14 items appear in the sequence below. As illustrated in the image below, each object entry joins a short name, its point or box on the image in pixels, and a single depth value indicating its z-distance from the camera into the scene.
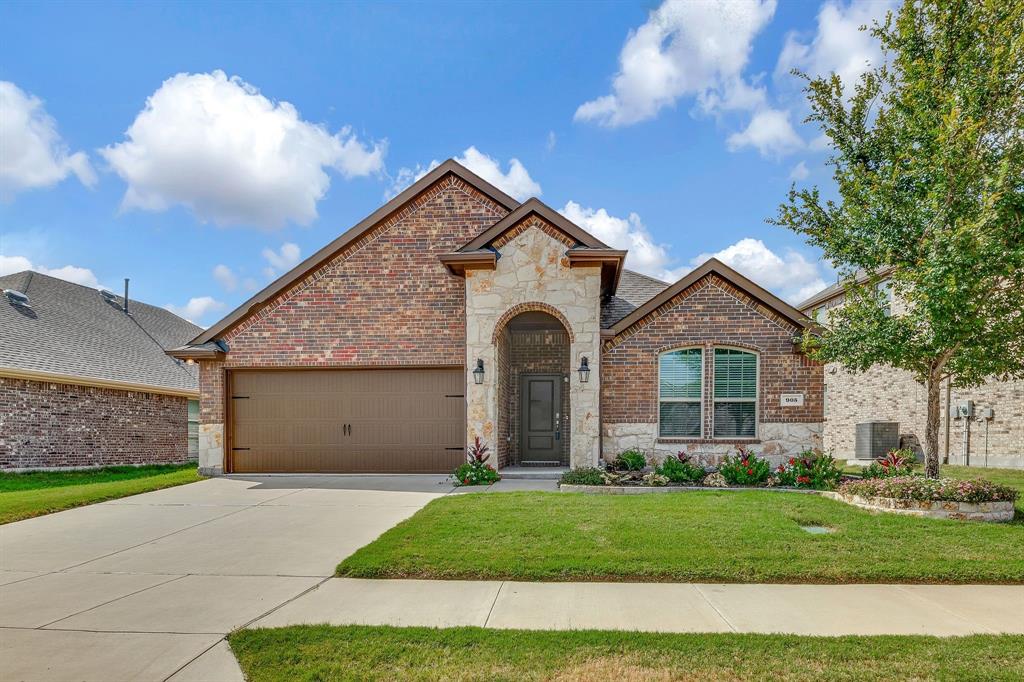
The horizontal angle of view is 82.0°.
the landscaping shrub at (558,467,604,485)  10.56
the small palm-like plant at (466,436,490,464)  11.73
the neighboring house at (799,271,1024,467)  15.70
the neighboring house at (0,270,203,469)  14.80
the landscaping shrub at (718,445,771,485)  10.65
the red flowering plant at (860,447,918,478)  9.80
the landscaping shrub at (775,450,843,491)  10.39
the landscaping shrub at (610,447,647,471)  11.66
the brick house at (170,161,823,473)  11.98
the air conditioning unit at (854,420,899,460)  18.64
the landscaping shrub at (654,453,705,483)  10.73
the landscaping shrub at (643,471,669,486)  10.46
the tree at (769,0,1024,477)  8.25
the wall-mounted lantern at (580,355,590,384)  11.91
